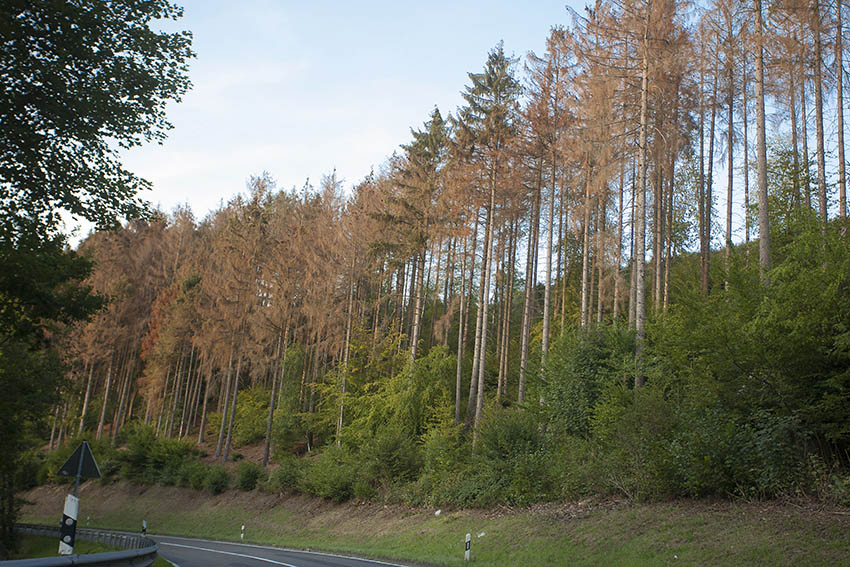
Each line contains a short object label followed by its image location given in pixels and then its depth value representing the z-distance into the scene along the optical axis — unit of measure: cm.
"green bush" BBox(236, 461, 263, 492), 3014
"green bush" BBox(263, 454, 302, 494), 2775
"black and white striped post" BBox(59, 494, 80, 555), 848
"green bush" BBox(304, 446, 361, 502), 2447
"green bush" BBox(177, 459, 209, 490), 3219
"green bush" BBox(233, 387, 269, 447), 3894
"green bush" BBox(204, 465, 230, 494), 3108
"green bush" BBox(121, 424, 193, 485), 3497
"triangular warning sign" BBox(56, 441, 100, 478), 930
